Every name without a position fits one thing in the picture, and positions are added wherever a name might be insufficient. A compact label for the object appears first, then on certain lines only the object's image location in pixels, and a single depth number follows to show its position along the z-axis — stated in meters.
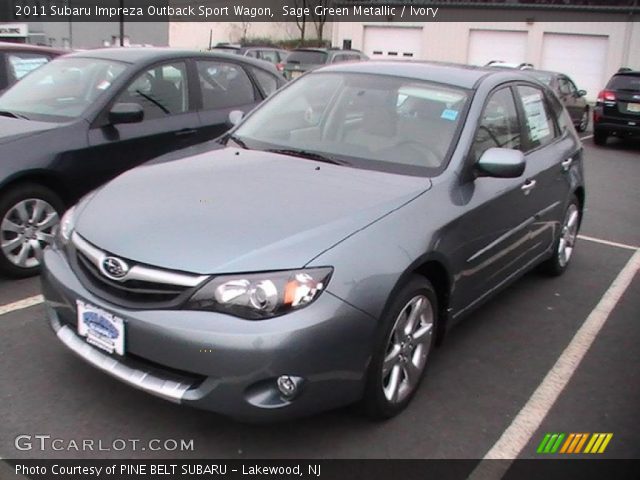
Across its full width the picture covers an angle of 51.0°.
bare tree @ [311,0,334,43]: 39.86
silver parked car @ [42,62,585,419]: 2.62
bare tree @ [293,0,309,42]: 40.86
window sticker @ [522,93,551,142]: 4.60
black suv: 13.81
